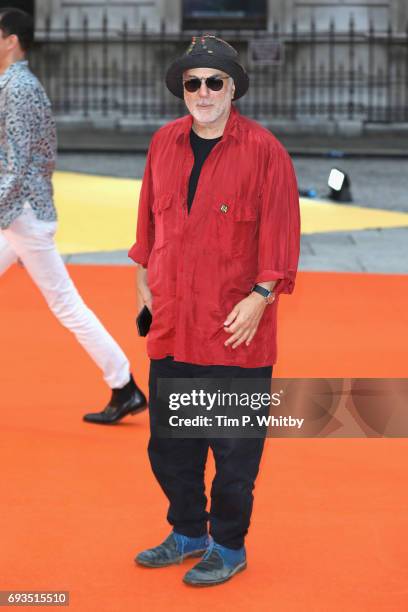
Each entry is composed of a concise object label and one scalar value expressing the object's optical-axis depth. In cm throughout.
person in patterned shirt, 922
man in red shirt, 665
